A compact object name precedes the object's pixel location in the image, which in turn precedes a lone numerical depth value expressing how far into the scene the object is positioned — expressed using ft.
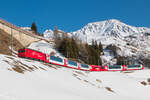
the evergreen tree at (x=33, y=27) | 406.29
